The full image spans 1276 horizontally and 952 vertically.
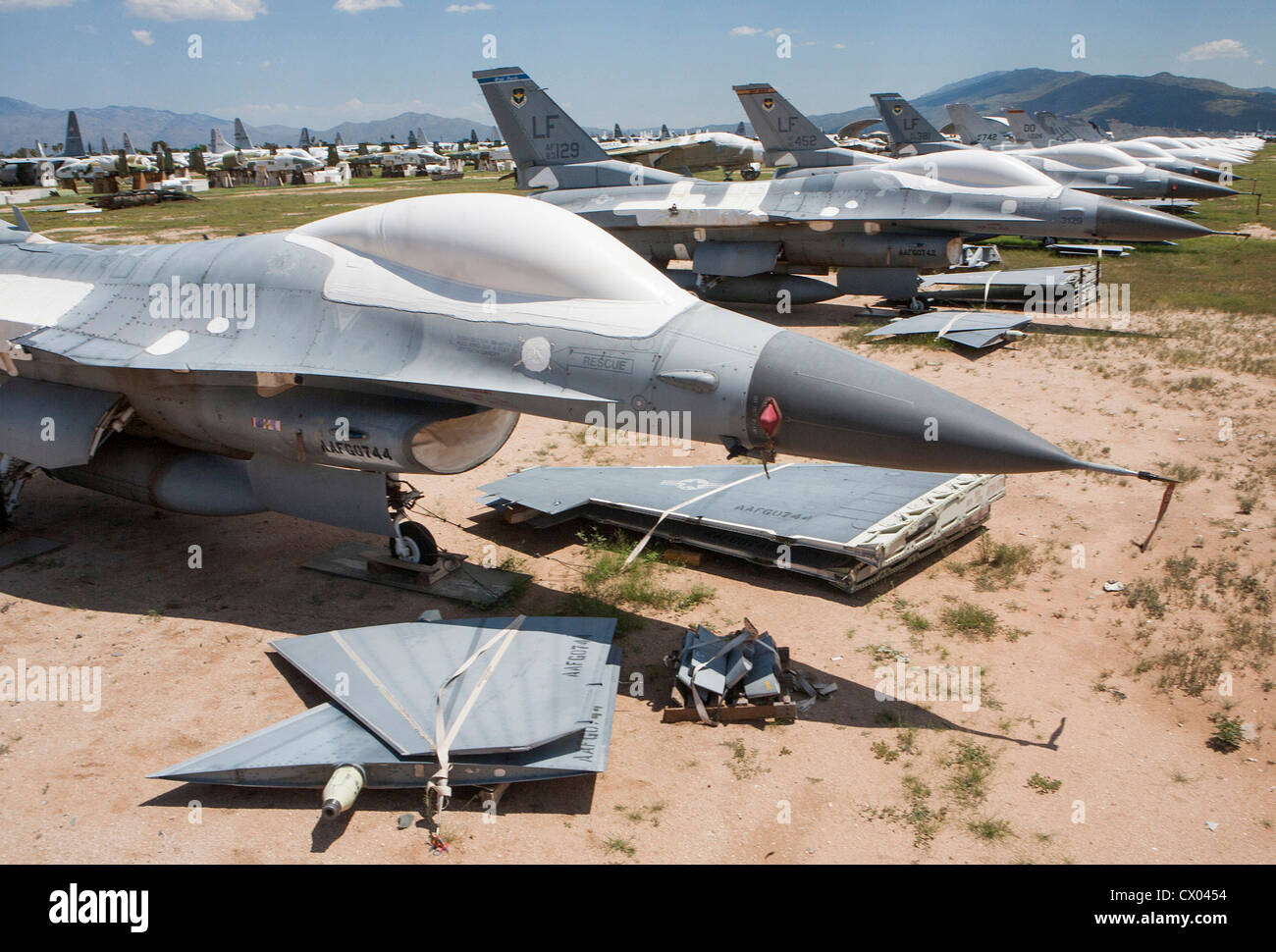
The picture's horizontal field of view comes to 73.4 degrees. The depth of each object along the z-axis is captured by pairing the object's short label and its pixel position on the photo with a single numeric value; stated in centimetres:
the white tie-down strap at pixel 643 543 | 916
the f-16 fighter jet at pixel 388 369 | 643
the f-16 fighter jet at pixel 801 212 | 1909
